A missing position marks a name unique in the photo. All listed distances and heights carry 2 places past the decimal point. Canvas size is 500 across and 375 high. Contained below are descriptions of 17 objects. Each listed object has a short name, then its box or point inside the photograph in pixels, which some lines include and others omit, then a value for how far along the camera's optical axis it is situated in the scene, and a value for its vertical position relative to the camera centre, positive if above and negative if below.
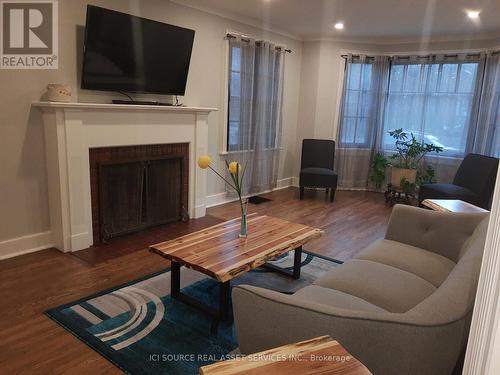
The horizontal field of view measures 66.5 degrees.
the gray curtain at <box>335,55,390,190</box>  6.27 +0.11
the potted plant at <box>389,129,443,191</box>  5.74 -0.47
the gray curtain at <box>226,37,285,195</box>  5.26 +0.11
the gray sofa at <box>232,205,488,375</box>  1.20 -0.69
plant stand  5.83 -1.07
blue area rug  2.05 -1.27
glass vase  2.77 -0.79
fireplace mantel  3.26 -0.28
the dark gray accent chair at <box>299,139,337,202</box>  6.16 -0.51
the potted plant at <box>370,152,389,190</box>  6.12 -0.67
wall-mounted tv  3.43 +0.58
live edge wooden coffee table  2.29 -0.85
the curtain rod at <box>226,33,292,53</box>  4.92 +1.05
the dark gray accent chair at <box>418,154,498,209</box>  4.68 -0.70
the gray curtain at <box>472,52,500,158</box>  5.34 +0.28
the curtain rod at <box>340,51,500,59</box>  5.51 +1.09
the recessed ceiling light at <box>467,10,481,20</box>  4.30 +1.32
